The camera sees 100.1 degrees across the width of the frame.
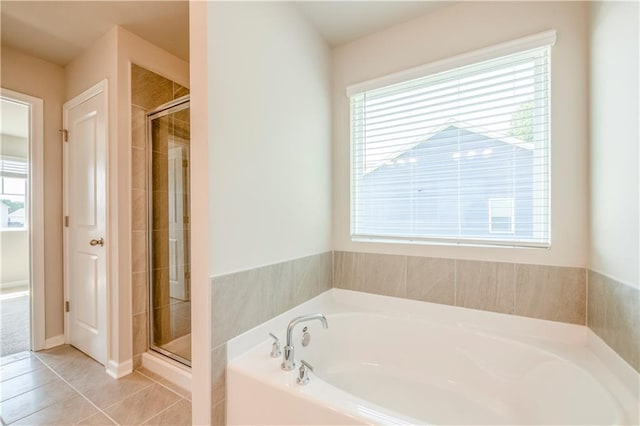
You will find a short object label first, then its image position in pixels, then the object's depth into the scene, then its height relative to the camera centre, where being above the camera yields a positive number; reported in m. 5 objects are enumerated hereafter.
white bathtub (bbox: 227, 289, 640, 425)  1.04 -0.78
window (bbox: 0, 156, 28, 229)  4.32 +0.32
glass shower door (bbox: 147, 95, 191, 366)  2.13 -0.12
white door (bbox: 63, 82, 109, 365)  2.08 -0.08
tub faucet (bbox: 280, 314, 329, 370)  1.20 -0.64
